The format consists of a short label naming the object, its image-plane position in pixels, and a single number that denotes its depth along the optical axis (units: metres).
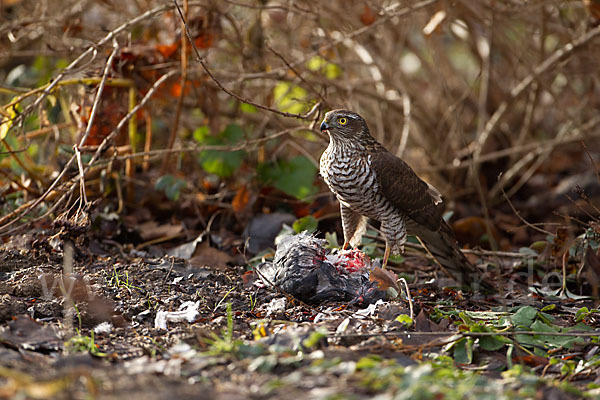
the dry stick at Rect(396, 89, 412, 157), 12.80
